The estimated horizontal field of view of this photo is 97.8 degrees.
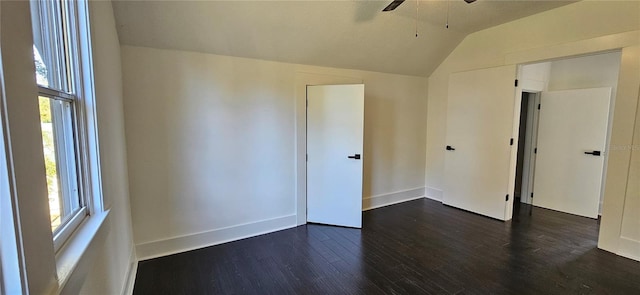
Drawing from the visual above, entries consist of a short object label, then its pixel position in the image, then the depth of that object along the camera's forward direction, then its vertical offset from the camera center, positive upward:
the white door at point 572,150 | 3.76 -0.37
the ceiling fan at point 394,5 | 2.13 +0.94
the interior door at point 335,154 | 3.47 -0.39
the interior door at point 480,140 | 3.70 -0.23
